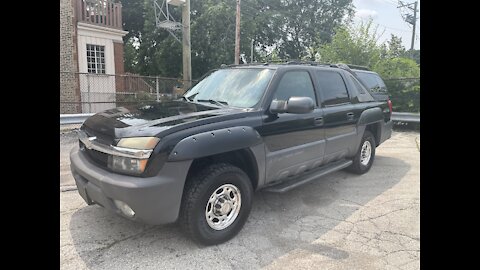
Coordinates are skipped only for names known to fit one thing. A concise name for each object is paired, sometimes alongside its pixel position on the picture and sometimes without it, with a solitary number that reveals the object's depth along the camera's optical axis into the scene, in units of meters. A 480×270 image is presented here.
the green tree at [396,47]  17.63
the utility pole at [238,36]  17.15
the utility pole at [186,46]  13.09
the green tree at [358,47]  16.00
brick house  14.61
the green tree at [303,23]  37.19
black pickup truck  3.00
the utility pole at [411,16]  37.58
